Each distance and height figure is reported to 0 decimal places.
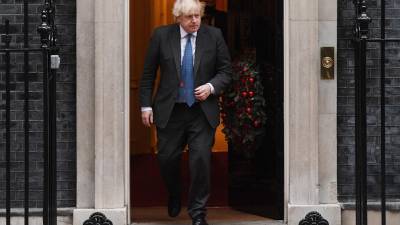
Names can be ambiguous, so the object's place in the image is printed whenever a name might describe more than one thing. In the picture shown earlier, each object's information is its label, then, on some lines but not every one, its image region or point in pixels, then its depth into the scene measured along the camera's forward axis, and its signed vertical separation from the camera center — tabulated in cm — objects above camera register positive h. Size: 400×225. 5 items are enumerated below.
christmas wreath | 1472 -2
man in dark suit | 1348 +10
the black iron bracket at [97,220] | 1382 -98
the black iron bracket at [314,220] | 1389 -99
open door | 1454 -5
